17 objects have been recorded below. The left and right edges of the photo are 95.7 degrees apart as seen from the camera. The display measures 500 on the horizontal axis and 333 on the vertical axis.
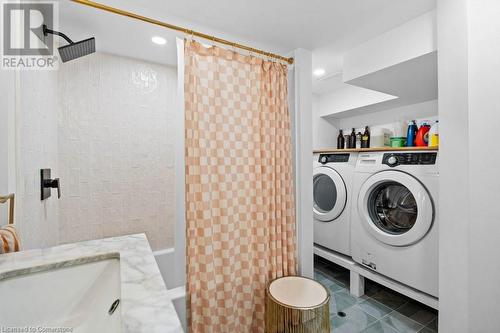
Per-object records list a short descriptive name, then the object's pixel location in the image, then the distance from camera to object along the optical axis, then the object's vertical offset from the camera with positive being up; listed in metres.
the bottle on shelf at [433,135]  1.99 +0.26
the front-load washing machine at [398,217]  1.67 -0.44
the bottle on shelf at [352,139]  2.85 +0.33
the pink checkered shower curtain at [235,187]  1.44 -0.15
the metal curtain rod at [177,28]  1.18 +0.84
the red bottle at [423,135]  2.15 +0.28
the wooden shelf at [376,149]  1.74 +0.14
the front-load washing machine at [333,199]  2.29 -0.37
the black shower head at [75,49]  1.13 +0.60
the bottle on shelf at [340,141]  3.00 +0.32
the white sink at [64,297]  0.65 -0.42
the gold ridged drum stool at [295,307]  1.31 -0.89
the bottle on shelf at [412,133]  2.25 +0.32
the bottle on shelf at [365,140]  2.63 +0.29
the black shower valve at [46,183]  1.13 -0.08
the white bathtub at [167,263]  2.00 -0.87
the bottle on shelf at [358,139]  2.74 +0.32
